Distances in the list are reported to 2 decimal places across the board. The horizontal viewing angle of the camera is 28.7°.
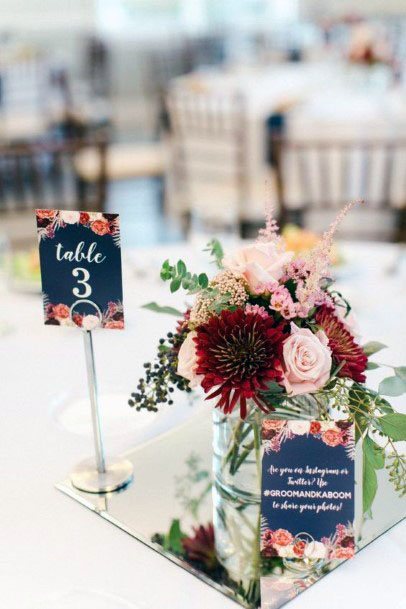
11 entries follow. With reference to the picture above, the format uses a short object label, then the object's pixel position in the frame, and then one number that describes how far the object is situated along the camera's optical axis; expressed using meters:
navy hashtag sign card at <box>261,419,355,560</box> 0.91
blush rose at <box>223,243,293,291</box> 0.92
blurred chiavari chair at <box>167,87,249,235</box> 3.73
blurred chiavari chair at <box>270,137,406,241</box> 2.73
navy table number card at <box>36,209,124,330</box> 0.99
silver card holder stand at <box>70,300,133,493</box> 1.09
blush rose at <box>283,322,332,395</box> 0.87
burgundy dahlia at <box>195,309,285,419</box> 0.87
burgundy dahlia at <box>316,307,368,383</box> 0.93
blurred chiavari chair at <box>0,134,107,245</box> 2.77
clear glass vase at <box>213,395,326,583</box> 0.97
